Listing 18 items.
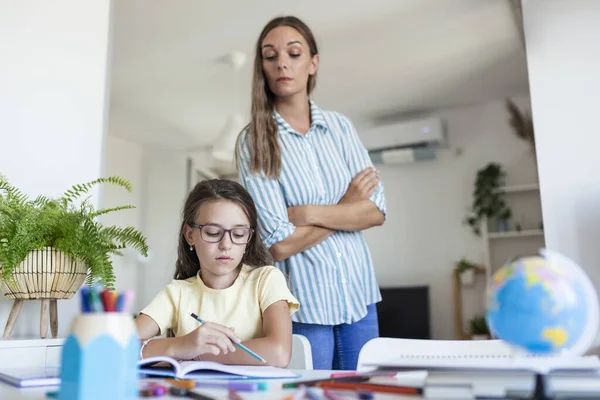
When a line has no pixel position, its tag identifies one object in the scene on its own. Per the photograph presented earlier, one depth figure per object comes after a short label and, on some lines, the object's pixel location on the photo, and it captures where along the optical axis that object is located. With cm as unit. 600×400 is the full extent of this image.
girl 134
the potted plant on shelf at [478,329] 498
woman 155
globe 55
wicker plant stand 158
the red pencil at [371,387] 65
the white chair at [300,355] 124
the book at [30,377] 77
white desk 63
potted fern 155
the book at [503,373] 53
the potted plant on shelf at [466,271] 536
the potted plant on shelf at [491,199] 530
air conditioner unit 541
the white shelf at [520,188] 515
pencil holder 48
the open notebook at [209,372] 81
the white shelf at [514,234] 505
